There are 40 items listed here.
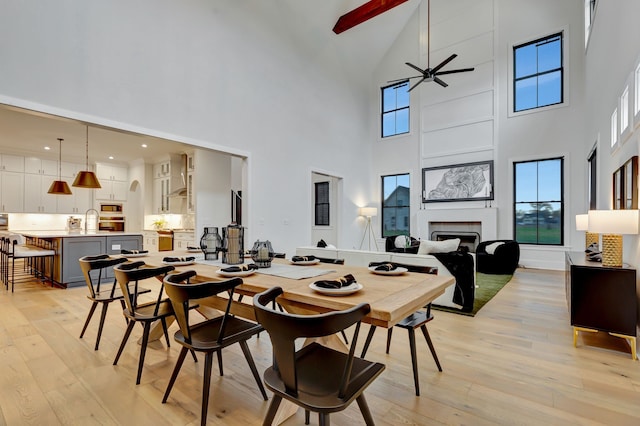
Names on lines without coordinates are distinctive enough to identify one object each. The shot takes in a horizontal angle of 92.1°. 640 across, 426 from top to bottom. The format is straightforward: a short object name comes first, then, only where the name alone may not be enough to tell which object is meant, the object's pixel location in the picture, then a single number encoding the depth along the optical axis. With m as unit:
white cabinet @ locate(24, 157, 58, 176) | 7.47
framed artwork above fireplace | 7.19
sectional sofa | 3.50
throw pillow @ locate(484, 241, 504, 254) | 6.13
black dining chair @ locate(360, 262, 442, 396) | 1.90
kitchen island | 4.72
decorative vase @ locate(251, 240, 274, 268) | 2.23
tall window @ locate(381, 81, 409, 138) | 8.52
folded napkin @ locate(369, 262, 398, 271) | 1.98
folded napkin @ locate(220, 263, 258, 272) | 1.98
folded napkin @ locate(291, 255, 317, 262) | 2.43
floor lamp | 8.20
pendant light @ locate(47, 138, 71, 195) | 5.95
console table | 2.43
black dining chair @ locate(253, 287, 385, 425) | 1.04
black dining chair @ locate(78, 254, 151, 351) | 2.41
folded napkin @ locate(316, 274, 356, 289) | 1.49
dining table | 1.31
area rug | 3.60
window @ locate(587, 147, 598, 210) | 4.79
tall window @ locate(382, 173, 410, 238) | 8.41
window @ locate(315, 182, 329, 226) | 9.08
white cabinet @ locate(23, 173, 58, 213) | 7.46
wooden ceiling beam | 6.20
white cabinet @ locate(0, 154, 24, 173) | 7.11
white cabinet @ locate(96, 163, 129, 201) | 8.32
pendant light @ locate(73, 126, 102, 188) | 5.29
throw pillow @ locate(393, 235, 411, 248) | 6.45
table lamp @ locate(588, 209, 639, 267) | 2.28
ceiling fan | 5.46
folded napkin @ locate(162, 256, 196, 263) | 2.39
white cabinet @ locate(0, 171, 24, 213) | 7.11
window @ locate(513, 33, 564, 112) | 6.56
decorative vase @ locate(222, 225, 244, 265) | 2.33
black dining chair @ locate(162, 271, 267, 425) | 1.51
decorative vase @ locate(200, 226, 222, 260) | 2.55
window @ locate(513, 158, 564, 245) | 6.52
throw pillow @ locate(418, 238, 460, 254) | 3.95
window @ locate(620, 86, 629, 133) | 2.85
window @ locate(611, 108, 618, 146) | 3.37
